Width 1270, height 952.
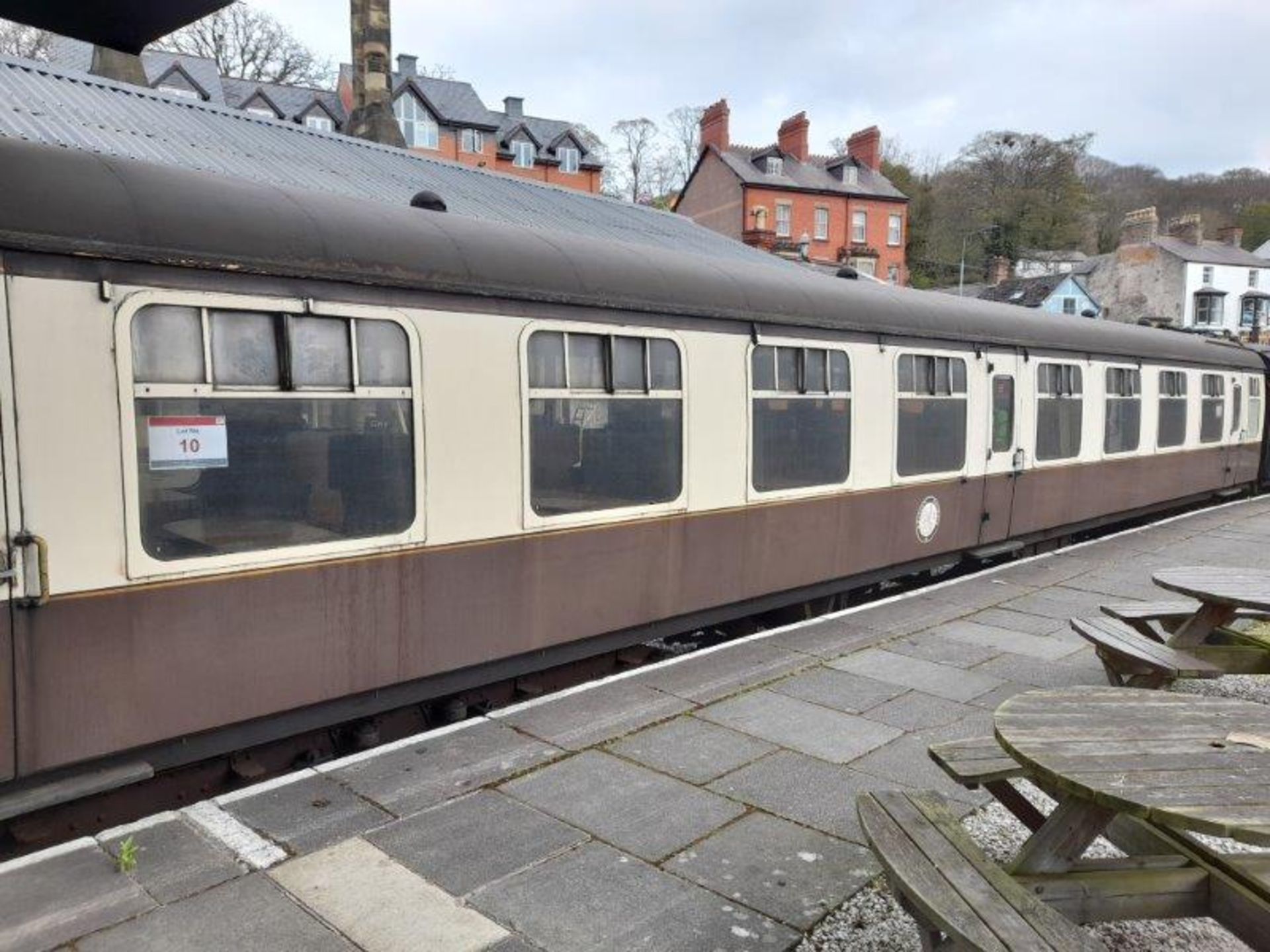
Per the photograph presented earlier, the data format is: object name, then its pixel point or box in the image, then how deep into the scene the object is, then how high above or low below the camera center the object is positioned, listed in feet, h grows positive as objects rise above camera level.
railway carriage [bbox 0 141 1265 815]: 10.72 -0.86
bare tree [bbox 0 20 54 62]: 98.20 +42.09
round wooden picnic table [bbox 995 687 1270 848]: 7.66 -3.61
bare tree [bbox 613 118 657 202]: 204.95 +55.51
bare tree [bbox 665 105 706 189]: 205.36 +57.88
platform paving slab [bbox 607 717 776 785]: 13.58 -5.73
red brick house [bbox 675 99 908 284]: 133.80 +31.17
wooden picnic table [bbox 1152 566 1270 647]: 15.93 -3.81
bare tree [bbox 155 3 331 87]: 140.46 +58.10
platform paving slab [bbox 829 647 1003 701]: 17.44 -5.83
